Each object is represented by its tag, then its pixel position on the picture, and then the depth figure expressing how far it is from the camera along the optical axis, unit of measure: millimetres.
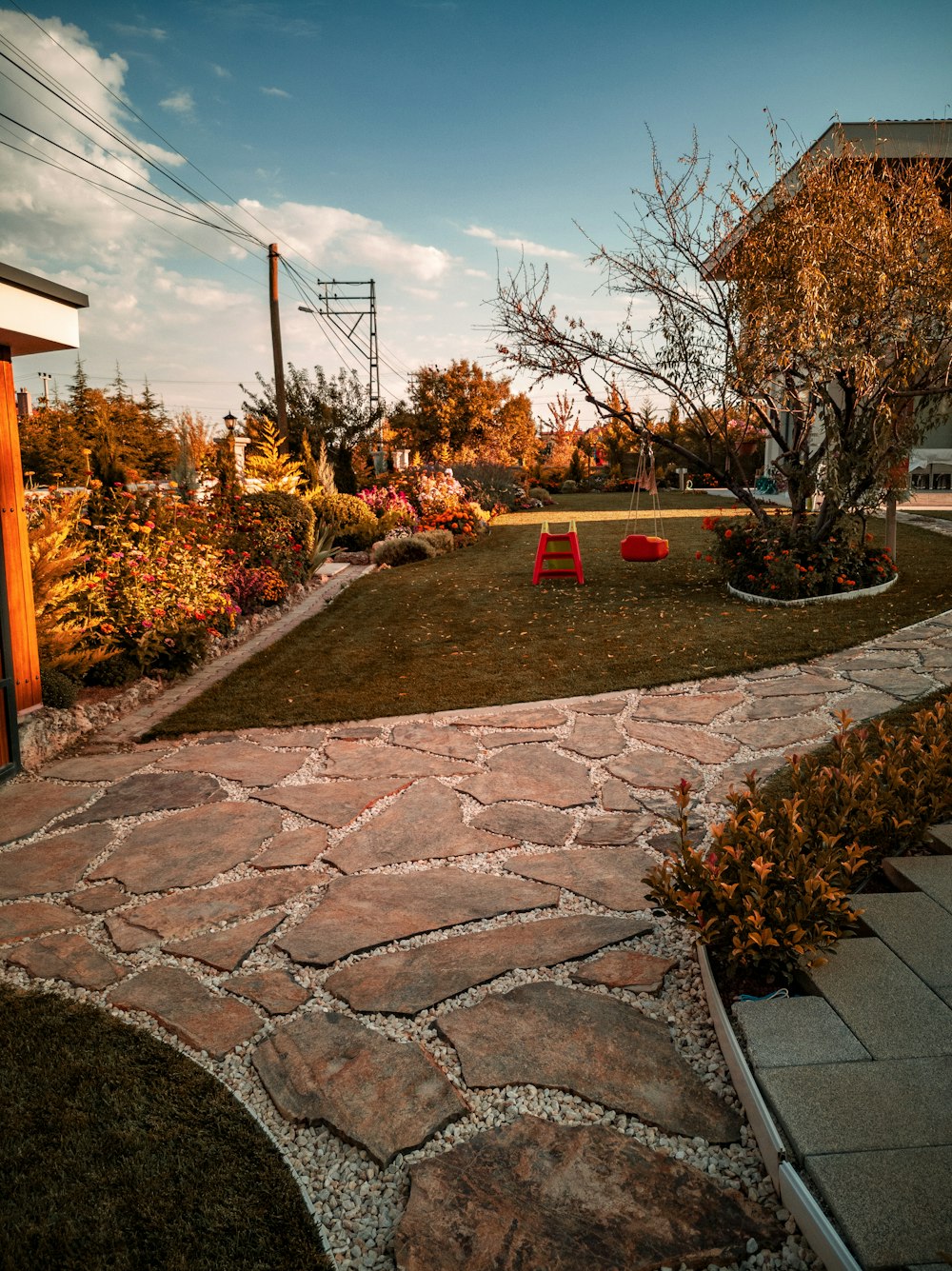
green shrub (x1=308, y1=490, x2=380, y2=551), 13820
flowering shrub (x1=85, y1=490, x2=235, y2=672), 5766
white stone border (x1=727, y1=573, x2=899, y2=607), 8133
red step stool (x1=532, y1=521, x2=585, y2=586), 9961
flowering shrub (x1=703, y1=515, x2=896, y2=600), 8188
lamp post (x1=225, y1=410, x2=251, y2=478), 12758
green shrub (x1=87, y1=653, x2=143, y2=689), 5621
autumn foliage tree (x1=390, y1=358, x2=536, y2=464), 30578
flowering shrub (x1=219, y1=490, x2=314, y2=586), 9086
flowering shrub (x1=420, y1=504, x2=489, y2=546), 15555
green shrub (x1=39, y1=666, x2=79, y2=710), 4824
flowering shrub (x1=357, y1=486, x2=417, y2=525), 15203
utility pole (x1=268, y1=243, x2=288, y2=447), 17188
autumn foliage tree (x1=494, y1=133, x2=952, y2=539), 7227
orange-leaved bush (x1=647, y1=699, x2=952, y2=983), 2189
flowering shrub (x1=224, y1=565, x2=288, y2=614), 8367
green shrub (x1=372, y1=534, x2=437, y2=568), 13164
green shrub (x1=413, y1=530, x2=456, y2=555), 13891
